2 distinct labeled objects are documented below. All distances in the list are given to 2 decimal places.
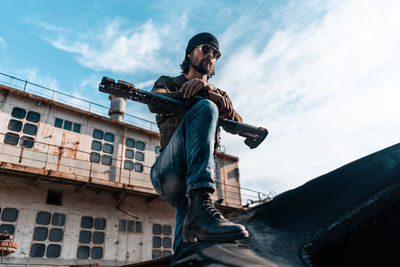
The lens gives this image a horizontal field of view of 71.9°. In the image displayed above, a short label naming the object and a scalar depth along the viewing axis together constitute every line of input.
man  1.11
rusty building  9.82
